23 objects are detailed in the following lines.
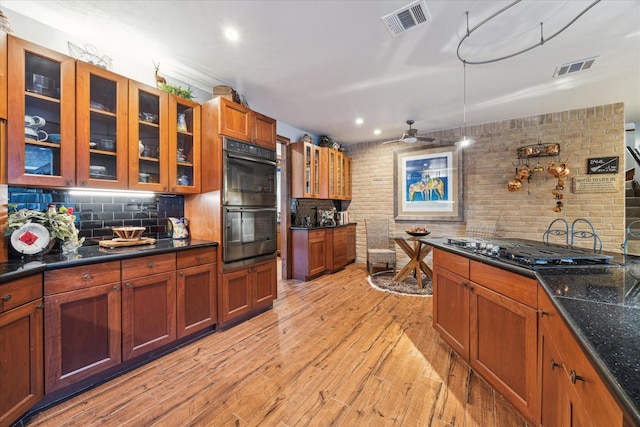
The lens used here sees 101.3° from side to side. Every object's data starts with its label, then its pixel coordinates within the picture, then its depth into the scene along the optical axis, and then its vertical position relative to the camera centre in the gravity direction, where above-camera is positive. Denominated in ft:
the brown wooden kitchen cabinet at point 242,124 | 8.59 +3.20
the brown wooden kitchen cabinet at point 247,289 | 8.73 -2.73
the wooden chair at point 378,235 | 16.47 -1.38
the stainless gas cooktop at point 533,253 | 4.95 -0.86
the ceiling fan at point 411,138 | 12.00 +3.50
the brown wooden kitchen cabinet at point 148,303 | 6.45 -2.33
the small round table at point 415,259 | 13.66 -2.42
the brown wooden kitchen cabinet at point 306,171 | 14.74 +2.44
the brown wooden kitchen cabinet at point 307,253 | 14.43 -2.21
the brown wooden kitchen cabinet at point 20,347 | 4.57 -2.46
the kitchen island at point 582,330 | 1.94 -1.12
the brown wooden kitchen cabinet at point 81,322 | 5.39 -2.37
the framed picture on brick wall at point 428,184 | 15.33 +1.82
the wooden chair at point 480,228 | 13.85 -0.82
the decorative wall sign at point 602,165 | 11.78 +2.17
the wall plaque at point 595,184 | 11.84 +1.31
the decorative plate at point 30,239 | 5.78 -0.54
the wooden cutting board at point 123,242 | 7.02 -0.77
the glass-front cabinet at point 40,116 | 5.57 +2.25
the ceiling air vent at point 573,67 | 8.59 +4.95
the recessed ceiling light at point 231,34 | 7.04 +4.93
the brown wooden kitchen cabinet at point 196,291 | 7.55 -2.33
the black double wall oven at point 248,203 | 8.70 +0.38
